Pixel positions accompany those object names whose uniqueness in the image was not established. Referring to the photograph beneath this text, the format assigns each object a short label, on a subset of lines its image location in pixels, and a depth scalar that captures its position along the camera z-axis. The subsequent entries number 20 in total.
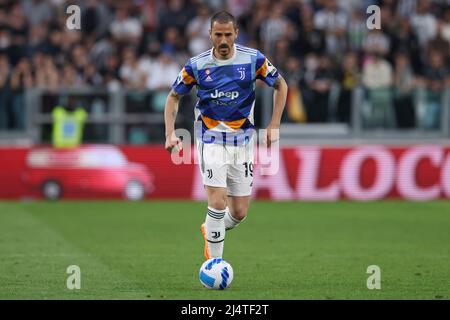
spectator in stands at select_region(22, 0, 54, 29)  23.33
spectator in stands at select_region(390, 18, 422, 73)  23.20
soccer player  10.17
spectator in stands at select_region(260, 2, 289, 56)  22.98
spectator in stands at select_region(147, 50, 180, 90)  22.17
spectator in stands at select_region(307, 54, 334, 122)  22.02
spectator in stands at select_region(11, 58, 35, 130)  21.69
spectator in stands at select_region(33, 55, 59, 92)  21.98
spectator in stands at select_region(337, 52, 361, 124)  22.09
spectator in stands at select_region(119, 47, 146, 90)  22.23
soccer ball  9.77
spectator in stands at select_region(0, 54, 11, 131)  21.66
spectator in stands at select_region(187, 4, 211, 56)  22.89
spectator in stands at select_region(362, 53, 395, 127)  22.11
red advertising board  21.84
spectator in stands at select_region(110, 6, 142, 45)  23.00
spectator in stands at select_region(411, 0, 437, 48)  23.98
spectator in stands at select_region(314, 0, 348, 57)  23.17
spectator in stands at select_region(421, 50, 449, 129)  22.27
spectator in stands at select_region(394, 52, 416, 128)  22.09
